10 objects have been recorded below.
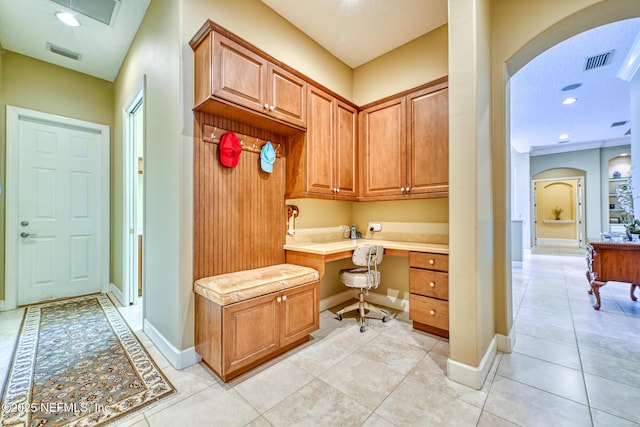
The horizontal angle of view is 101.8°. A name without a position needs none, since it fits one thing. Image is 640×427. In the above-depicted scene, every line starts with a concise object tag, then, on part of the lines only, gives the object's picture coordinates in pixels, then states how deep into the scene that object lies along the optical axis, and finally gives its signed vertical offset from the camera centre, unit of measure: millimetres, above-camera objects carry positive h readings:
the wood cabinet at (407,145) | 2564 +731
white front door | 3188 +72
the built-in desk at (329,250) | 2359 -352
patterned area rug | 1504 -1145
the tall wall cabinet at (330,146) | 2631 +736
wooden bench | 1727 -756
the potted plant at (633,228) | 3012 -184
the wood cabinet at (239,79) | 1854 +1056
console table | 2852 -573
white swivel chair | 2510 -643
